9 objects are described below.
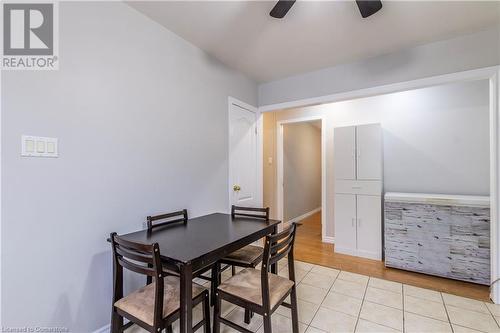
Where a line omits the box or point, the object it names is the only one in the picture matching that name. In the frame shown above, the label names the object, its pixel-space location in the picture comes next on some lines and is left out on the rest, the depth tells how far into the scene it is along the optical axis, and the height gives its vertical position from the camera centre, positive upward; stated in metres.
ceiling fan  1.50 +1.09
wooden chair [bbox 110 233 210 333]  1.20 -0.79
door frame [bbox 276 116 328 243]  4.37 -0.04
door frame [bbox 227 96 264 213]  3.47 +0.22
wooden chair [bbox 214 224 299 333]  1.34 -0.81
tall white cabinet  3.18 -0.35
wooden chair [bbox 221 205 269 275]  1.88 -0.78
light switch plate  1.31 +0.13
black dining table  1.22 -0.51
